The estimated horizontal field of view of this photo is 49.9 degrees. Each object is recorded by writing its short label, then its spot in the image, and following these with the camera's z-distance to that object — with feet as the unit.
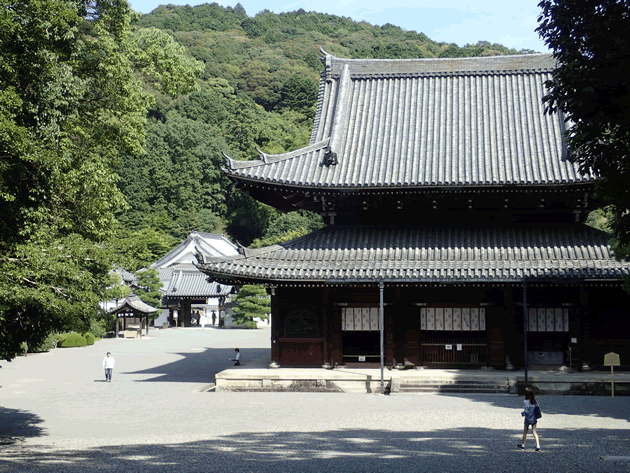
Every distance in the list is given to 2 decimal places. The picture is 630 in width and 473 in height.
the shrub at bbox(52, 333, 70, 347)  164.25
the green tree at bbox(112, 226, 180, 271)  269.44
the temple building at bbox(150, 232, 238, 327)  261.44
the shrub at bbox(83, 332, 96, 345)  176.65
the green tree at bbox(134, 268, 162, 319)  234.58
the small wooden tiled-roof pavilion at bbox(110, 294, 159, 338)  200.13
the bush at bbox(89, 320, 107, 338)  187.25
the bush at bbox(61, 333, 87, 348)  167.02
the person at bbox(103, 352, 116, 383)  95.04
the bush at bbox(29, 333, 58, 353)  147.91
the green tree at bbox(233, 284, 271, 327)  235.61
